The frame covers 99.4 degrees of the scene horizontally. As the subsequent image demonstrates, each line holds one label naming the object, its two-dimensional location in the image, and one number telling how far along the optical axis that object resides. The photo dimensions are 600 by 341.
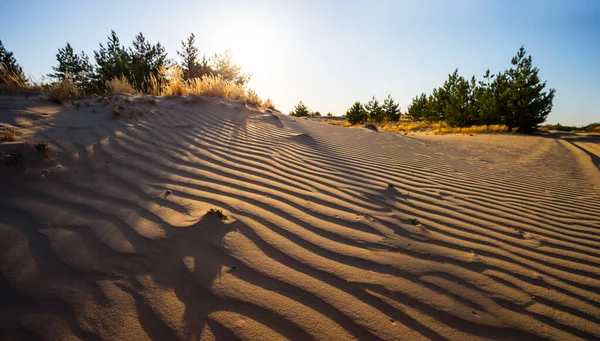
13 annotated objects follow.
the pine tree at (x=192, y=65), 11.88
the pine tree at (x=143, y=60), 10.57
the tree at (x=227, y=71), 11.96
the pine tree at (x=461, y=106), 16.39
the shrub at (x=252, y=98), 7.16
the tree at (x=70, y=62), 13.51
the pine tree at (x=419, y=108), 24.73
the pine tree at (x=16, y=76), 4.94
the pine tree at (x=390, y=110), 21.94
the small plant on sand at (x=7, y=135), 2.36
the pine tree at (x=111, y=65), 10.34
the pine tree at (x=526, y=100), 13.62
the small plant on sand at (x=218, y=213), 1.83
